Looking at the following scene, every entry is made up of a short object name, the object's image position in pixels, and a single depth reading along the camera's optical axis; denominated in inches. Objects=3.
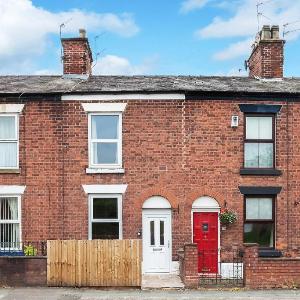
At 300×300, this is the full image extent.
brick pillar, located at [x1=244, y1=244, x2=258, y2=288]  576.4
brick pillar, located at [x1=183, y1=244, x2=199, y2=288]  581.3
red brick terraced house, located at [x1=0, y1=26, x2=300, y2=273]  688.4
